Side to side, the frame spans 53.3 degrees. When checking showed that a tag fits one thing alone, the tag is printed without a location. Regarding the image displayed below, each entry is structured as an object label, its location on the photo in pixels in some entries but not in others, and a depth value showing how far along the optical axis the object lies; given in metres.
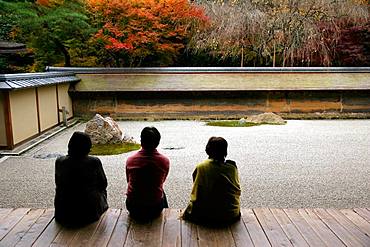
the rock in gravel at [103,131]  7.24
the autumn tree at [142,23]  12.52
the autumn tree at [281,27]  13.75
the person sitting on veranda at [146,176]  2.90
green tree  12.00
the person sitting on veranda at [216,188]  2.82
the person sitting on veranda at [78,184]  2.80
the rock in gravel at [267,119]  10.19
